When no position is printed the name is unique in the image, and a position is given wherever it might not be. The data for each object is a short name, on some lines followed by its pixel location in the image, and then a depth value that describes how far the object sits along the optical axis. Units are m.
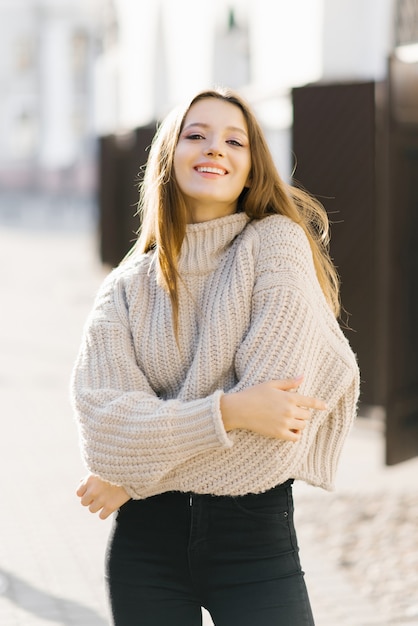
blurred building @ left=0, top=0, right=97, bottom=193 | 57.59
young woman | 2.20
